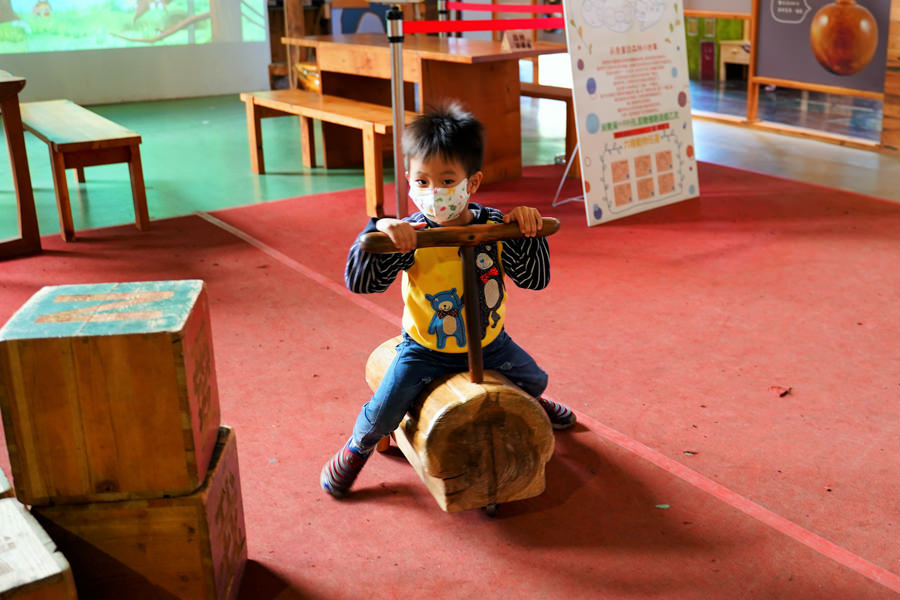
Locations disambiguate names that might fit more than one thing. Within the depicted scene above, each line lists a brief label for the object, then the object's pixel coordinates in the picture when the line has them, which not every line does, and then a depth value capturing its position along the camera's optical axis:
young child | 1.98
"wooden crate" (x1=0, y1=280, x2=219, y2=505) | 1.50
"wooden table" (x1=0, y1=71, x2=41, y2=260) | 3.83
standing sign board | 4.26
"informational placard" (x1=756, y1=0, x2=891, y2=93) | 6.07
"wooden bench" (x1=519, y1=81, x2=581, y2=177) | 5.35
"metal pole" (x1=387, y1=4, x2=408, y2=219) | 4.11
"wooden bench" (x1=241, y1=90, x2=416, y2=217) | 4.58
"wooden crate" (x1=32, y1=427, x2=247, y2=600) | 1.57
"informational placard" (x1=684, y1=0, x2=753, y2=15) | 7.42
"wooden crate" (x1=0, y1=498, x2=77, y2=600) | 1.30
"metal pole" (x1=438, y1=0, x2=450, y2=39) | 9.76
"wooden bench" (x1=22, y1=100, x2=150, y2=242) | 4.20
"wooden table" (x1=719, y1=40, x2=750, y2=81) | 9.22
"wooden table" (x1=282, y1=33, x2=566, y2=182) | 5.02
